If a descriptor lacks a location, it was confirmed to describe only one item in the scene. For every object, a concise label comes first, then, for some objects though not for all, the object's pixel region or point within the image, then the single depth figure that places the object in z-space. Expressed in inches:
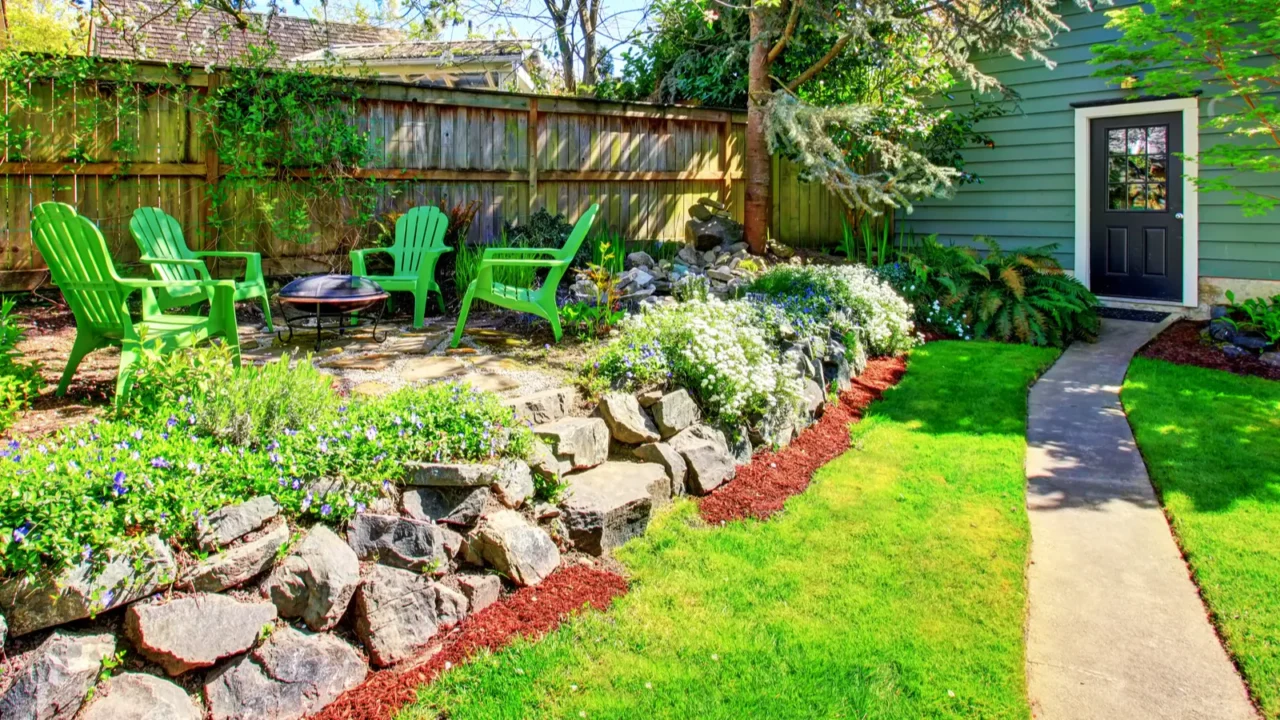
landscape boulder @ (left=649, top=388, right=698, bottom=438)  157.6
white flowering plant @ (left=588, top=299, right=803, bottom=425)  164.7
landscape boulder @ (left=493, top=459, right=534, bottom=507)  122.5
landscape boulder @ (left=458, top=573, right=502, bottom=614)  112.7
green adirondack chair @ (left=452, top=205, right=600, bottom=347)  193.6
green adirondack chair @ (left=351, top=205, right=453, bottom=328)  239.3
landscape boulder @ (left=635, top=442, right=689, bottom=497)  150.1
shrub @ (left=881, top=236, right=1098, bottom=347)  284.2
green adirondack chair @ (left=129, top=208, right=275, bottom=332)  181.9
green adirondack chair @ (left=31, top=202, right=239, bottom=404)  140.1
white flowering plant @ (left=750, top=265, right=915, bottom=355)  229.6
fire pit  185.9
